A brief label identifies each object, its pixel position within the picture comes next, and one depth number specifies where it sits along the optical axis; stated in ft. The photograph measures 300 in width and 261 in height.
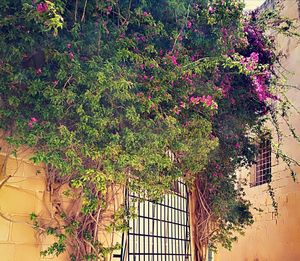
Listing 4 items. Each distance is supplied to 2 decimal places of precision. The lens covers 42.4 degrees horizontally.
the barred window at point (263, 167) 32.86
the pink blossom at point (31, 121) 11.55
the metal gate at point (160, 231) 18.48
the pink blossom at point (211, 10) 16.18
